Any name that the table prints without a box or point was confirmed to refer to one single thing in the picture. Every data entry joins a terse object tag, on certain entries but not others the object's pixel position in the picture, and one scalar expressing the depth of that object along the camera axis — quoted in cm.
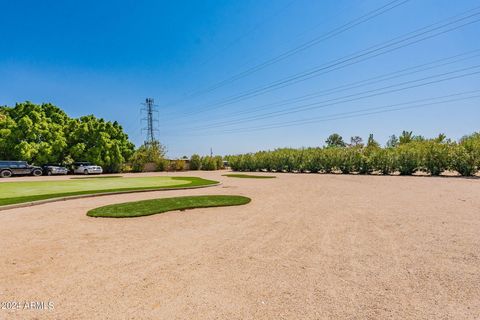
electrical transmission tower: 5462
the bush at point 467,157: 2097
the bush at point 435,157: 2270
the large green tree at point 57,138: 3256
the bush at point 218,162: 4711
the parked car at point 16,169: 2792
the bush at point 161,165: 4384
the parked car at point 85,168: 3525
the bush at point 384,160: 2640
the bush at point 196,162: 4650
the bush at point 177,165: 4491
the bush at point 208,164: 4628
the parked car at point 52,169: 3234
